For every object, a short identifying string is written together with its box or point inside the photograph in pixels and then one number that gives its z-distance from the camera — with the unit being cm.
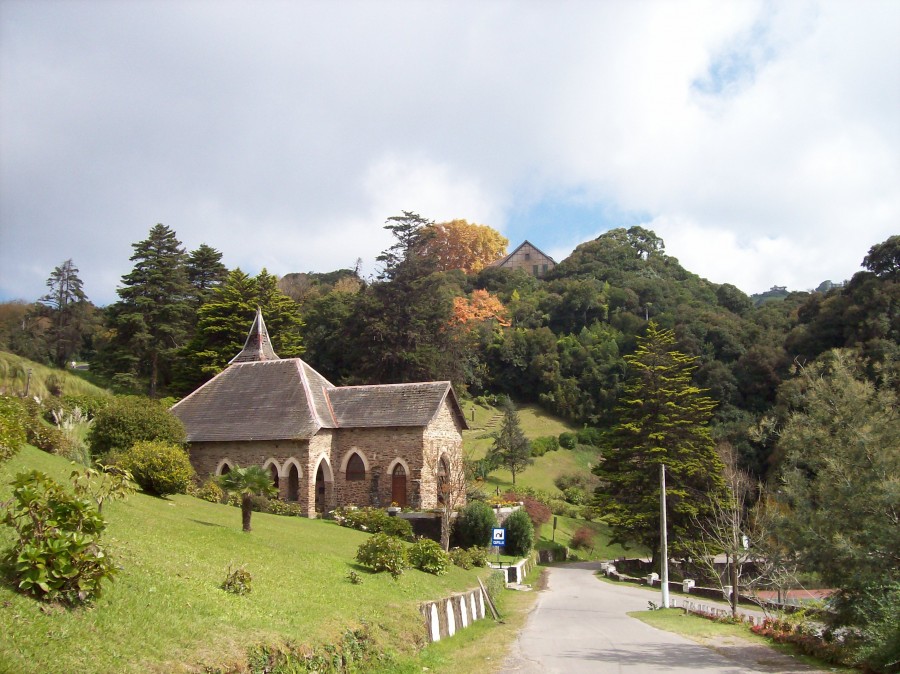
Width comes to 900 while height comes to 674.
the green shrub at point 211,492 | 2448
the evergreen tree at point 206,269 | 5616
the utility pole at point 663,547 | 2300
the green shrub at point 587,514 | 4985
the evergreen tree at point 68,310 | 5453
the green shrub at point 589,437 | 6334
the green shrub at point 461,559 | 2426
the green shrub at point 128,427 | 2398
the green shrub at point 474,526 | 2984
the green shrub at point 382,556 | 1691
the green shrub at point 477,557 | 2588
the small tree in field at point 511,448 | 5166
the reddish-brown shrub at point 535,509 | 4009
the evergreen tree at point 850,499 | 1294
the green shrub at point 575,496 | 5247
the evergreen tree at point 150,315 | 4697
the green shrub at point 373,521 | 2497
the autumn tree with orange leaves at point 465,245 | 9694
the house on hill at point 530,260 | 10438
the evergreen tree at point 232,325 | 4484
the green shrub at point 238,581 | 1136
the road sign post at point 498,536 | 2800
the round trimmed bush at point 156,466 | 2006
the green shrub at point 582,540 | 4564
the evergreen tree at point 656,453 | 3722
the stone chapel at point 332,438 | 3044
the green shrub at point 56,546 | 798
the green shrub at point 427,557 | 1973
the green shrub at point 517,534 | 3381
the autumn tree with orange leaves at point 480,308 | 7194
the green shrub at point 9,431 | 1262
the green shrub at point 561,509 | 4962
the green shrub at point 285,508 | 2759
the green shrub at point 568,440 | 6204
